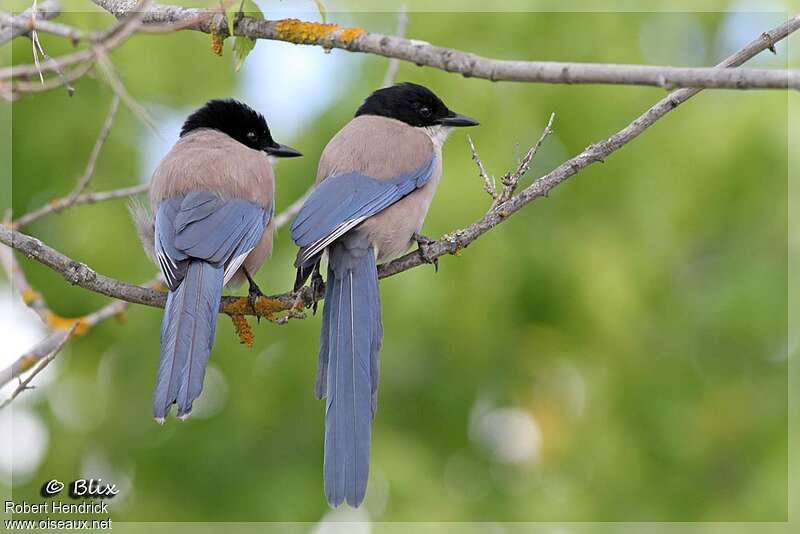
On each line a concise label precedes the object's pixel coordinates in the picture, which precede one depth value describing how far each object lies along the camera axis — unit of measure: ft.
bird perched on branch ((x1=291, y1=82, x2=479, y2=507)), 24.06
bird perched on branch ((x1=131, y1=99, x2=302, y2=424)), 22.30
